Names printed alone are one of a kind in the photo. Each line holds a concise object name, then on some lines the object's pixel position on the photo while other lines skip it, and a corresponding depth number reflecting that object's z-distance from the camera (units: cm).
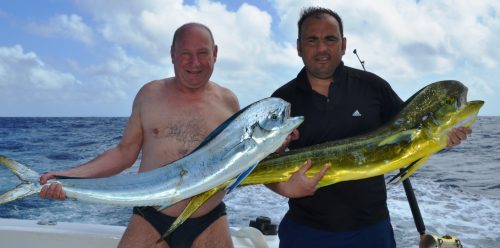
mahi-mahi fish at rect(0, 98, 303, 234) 203
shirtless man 302
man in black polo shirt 277
